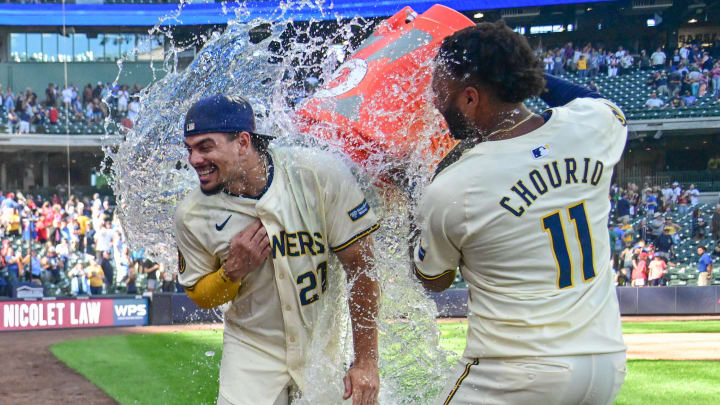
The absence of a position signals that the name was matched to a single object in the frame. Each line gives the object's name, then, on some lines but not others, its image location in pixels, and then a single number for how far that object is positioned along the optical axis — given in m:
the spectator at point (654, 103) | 26.11
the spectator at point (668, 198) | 22.97
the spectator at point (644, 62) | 27.70
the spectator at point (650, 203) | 22.69
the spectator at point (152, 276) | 18.56
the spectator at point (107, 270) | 18.75
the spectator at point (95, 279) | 18.19
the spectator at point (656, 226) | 21.11
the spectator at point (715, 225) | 21.25
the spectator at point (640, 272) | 18.36
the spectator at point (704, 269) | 18.84
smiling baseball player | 3.21
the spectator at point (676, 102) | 26.05
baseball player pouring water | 2.39
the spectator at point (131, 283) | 18.50
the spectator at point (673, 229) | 21.25
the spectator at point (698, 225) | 21.67
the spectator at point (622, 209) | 21.97
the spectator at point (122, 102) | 27.97
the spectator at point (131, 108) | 25.04
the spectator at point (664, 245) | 20.19
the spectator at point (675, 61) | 27.02
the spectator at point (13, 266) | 18.89
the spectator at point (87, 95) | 30.12
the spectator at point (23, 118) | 27.97
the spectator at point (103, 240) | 19.47
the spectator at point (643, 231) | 21.19
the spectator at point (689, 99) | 25.88
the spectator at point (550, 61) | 27.15
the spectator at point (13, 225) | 21.05
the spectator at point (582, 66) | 27.72
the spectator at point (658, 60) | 27.45
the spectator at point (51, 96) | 29.66
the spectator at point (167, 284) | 17.64
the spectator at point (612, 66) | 27.64
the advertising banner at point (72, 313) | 15.81
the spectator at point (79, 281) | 18.44
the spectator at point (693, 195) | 23.01
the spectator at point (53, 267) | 19.30
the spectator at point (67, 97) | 29.36
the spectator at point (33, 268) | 18.86
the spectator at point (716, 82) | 25.81
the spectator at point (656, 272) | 18.44
